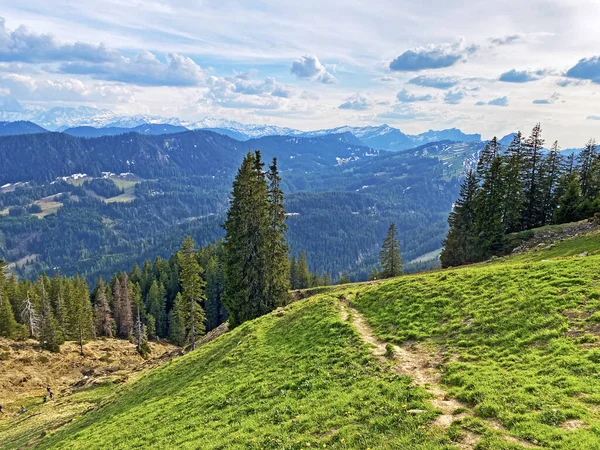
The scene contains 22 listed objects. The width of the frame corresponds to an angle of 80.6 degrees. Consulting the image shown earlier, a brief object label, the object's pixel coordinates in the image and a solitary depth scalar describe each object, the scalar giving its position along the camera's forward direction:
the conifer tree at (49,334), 70.56
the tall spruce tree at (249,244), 46.62
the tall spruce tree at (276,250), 47.56
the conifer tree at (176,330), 104.00
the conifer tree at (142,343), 77.69
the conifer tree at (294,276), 121.62
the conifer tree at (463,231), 63.77
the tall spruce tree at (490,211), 56.50
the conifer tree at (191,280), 52.75
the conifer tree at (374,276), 97.22
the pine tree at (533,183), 67.06
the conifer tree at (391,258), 83.25
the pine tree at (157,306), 114.31
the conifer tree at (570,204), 58.07
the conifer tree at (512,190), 60.47
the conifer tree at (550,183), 68.44
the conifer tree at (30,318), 76.91
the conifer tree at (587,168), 67.31
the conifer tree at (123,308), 101.69
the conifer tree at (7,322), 73.25
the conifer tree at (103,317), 95.76
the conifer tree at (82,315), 77.50
